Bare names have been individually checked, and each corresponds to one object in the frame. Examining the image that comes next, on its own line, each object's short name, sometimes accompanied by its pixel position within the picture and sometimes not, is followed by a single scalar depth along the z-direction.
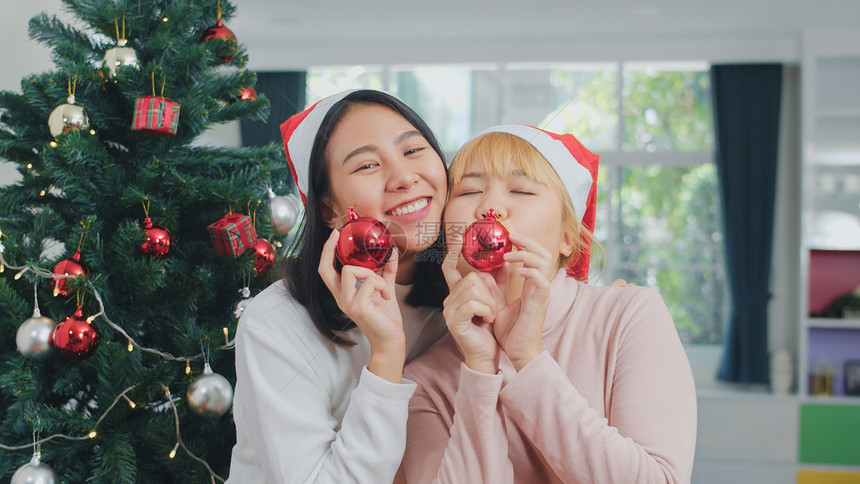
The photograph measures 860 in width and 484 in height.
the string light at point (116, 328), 1.29
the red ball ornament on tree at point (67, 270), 1.29
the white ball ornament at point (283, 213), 1.52
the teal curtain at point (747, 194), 4.25
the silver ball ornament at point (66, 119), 1.30
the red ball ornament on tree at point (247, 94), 1.54
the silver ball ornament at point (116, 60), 1.37
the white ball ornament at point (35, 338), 1.27
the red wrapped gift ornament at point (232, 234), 1.35
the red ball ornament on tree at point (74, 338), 1.26
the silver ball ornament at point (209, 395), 1.33
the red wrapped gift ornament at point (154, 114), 1.31
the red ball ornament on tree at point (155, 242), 1.31
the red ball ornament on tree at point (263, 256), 1.43
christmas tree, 1.31
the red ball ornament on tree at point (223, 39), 1.48
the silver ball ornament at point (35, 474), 1.24
